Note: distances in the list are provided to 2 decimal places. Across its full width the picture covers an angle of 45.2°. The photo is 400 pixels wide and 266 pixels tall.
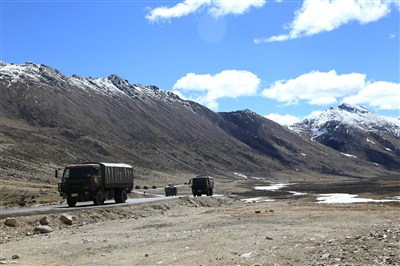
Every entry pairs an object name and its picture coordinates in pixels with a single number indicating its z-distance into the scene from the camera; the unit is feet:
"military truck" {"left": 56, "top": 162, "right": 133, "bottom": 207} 122.11
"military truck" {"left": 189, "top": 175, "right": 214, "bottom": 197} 220.84
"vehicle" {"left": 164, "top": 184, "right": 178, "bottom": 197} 240.94
